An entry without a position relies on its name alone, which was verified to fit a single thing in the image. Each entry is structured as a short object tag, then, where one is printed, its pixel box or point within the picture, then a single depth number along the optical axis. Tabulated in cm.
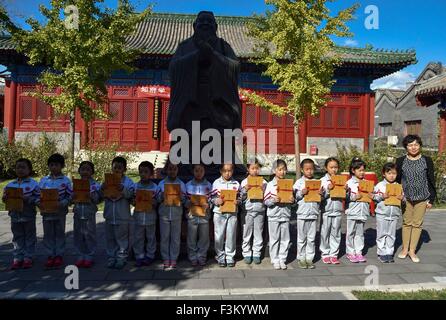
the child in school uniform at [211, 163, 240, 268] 445
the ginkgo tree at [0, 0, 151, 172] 847
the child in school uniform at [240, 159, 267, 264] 449
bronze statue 497
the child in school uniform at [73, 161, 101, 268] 443
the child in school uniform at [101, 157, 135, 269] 441
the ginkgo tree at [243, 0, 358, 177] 1028
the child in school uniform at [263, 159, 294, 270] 447
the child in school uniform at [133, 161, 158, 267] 443
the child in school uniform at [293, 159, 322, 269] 448
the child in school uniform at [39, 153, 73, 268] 443
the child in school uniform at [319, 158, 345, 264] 464
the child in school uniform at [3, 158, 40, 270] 438
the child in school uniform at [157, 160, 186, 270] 443
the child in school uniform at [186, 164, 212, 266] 445
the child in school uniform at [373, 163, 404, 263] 474
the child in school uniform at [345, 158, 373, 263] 473
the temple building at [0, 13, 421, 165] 1576
